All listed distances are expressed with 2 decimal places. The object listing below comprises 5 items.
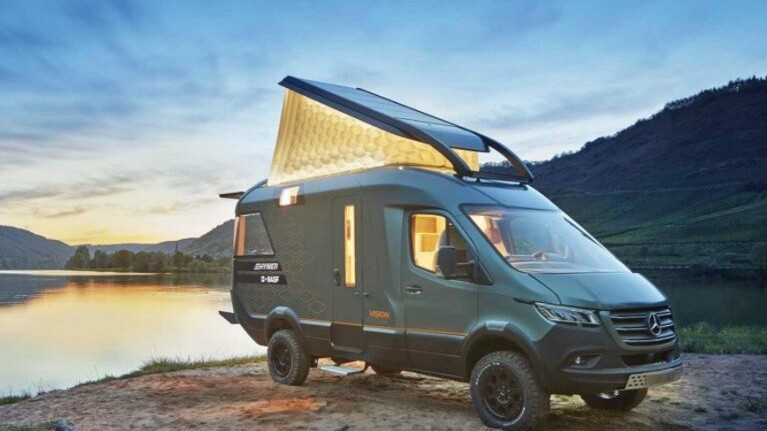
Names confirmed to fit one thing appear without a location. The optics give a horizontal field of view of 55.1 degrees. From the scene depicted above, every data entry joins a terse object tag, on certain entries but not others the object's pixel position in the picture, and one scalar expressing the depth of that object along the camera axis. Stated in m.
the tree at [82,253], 180.34
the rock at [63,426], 7.89
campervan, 7.66
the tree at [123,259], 165.88
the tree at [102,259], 173.12
